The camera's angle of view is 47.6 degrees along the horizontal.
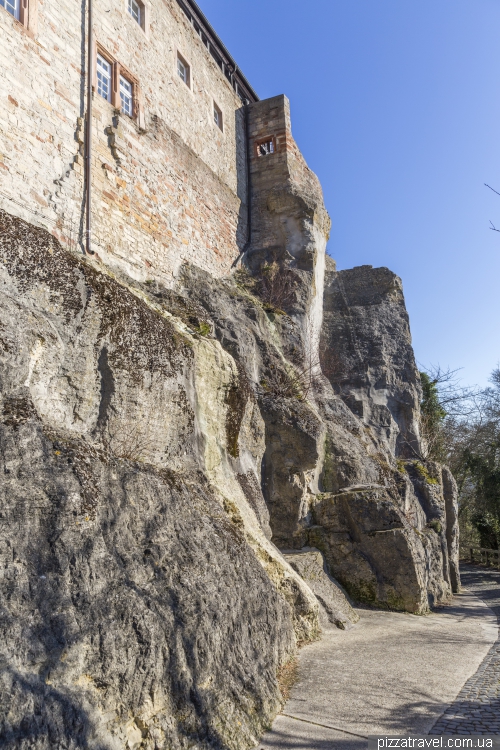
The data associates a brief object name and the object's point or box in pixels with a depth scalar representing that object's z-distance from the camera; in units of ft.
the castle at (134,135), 31.27
